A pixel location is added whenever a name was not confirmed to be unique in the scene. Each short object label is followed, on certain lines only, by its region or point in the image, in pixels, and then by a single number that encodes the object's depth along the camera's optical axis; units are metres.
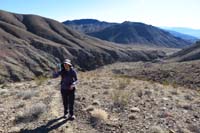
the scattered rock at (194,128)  4.05
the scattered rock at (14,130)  3.94
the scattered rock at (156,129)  3.85
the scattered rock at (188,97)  5.97
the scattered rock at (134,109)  4.71
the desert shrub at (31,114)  4.34
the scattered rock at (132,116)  4.37
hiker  4.26
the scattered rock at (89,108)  4.71
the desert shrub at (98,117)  4.21
